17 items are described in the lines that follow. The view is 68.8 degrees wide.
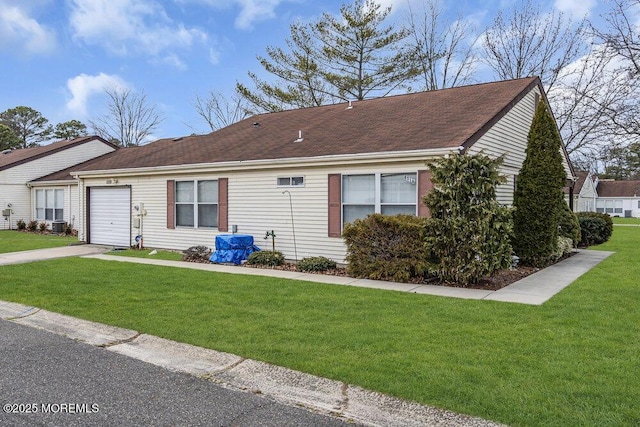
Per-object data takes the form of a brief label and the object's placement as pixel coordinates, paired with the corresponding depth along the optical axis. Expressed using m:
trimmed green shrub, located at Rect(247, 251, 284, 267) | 10.66
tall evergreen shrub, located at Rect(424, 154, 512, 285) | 8.12
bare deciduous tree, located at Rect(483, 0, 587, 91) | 23.84
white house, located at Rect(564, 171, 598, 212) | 41.78
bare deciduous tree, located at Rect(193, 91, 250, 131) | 35.47
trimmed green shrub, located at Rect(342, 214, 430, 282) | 8.60
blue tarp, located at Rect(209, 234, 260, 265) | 11.20
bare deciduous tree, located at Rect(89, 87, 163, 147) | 40.38
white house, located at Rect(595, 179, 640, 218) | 54.06
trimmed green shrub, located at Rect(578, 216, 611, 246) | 15.95
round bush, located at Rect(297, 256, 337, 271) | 10.00
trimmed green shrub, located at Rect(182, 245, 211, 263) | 11.73
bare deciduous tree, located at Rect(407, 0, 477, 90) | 25.39
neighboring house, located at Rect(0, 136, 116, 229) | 21.61
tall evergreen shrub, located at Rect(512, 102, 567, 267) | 10.71
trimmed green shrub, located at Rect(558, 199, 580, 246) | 13.48
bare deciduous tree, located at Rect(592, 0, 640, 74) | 15.03
